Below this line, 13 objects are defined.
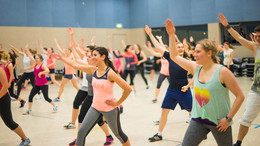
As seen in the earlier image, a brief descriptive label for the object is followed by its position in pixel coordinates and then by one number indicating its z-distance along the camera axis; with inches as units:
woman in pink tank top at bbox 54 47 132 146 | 143.1
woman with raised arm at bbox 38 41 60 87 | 433.3
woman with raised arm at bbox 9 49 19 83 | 407.4
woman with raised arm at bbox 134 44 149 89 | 432.8
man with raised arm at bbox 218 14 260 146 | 152.9
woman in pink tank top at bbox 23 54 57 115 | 280.6
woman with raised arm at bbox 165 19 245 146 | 106.0
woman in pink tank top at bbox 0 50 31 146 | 172.1
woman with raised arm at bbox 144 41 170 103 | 321.0
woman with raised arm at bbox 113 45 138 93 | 402.9
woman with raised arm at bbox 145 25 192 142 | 192.9
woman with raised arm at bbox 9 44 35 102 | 353.1
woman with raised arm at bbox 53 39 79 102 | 353.7
